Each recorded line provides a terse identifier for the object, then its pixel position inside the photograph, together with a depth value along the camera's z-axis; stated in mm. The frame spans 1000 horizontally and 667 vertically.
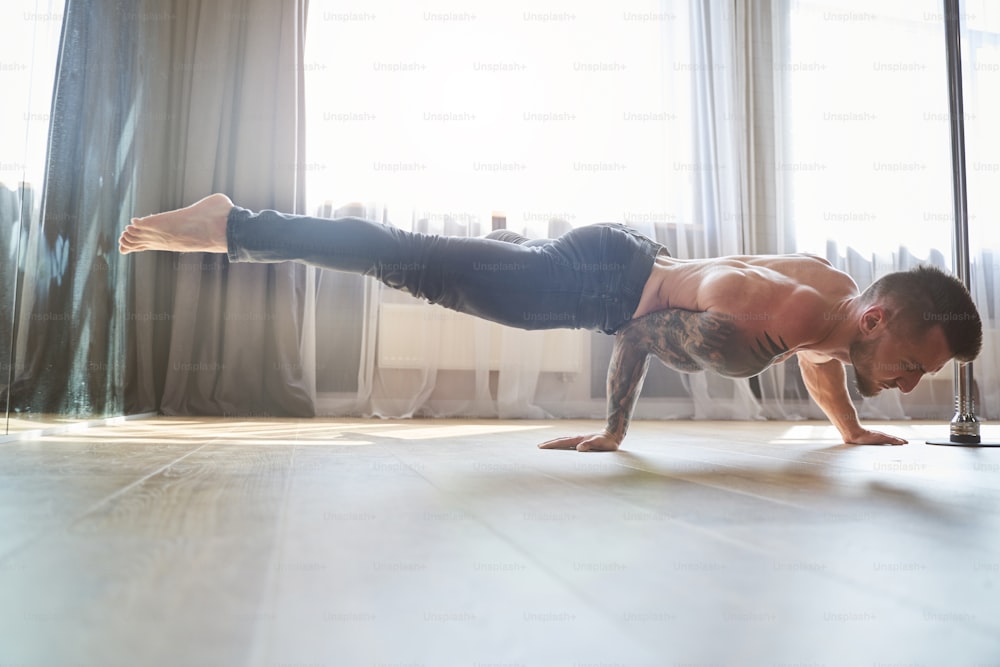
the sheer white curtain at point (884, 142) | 3895
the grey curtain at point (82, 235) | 2115
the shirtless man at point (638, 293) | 1472
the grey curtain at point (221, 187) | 3250
